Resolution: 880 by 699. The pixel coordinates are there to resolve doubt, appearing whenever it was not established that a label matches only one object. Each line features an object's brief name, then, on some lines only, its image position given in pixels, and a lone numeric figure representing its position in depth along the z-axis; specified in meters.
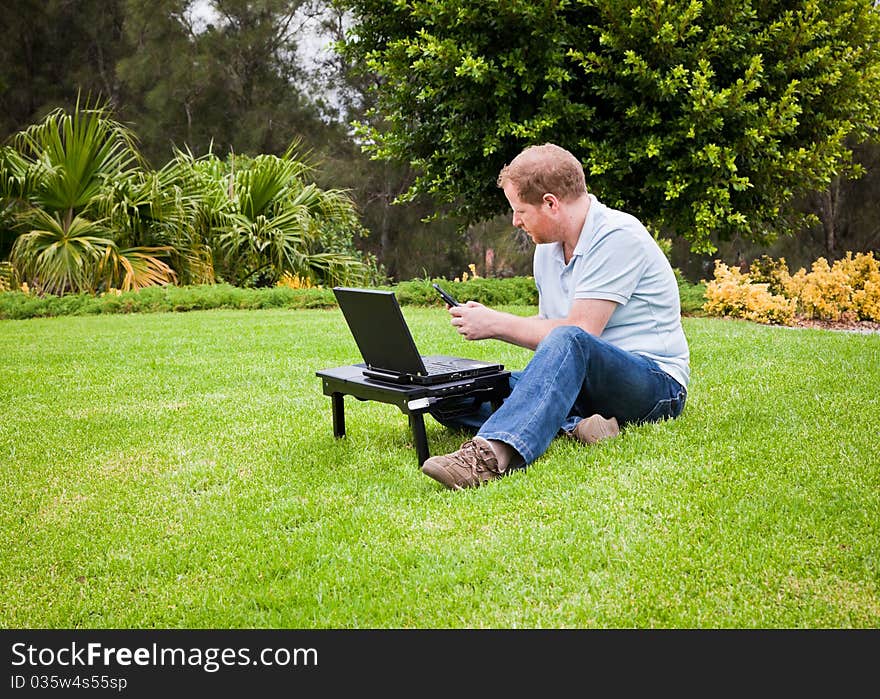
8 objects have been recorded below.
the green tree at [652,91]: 8.54
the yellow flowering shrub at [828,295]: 10.49
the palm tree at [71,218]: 12.89
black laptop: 3.83
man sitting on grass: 3.63
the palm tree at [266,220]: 14.22
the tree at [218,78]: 24.77
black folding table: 3.84
